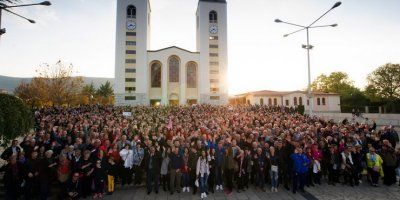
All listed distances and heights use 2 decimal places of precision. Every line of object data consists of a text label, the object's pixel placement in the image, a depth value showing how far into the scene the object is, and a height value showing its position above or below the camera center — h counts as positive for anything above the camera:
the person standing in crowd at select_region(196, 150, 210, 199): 9.21 -2.27
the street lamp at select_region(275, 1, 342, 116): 17.26 +4.90
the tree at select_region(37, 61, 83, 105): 42.31 +4.37
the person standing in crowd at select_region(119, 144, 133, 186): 9.84 -2.07
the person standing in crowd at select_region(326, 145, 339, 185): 10.30 -2.31
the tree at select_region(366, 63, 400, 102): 53.66 +6.31
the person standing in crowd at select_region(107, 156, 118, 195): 9.25 -2.41
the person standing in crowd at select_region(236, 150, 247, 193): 9.69 -2.39
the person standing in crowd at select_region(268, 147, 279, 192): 9.59 -2.37
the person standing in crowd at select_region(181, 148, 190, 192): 9.46 -2.38
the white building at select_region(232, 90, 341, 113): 61.69 +2.89
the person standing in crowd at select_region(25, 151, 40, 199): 8.16 -2.12
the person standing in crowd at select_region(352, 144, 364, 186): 10.21 -2.18
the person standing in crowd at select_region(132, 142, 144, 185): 9.92 -1.97
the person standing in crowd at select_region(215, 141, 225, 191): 9.76 -2.08
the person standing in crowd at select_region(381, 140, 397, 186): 10.18 -2.21
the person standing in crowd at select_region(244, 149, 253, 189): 9.77 -2.20
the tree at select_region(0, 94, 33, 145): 8.30 -0.17
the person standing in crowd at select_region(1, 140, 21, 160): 8.87 -1.41
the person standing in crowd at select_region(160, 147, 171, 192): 9.44 -2.20
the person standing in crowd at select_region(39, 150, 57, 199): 8.16 -2.08
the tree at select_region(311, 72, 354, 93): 74.51 +8.73
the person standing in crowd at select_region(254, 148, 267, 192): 9.76 -2.21
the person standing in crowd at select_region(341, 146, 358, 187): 10.09 -2.30
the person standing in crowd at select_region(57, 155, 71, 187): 8.45 -2.05
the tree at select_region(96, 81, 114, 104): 81.12 +6.42
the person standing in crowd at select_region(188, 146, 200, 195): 9.53 -1.97
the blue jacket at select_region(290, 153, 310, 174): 9.48 -2.05
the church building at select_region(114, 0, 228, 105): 57.53 +11.76
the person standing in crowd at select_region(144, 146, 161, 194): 9.39 -2.19
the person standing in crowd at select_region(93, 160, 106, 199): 8.71 -2.45
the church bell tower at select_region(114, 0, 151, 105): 57.03 +13.91
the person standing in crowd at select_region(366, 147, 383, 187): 10.02 -2.28
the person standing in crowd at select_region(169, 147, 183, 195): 9.38 -2.17
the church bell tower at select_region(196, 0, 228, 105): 59.83 +15.18
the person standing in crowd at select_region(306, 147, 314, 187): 10.05 -2.39
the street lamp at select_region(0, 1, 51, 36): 8.40 +4.04
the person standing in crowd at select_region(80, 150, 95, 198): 8.69 -2.18
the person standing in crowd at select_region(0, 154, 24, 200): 8.08 -2.16
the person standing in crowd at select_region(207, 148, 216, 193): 9.66 -2.34
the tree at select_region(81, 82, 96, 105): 59.21 +4.37
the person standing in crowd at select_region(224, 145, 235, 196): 9.46 -2.26
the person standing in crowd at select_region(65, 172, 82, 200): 8.38 -2.66
